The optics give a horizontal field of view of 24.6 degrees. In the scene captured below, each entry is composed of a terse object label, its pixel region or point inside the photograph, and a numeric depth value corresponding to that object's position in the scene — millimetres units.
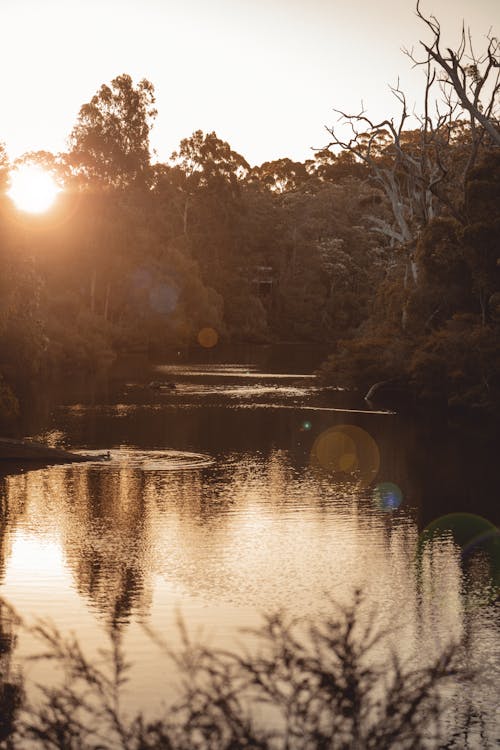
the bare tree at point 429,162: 50969
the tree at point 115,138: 99312
